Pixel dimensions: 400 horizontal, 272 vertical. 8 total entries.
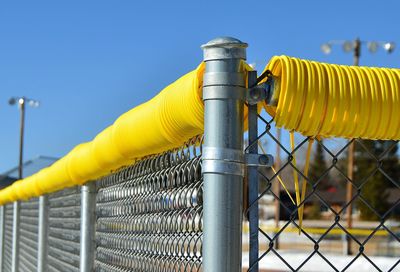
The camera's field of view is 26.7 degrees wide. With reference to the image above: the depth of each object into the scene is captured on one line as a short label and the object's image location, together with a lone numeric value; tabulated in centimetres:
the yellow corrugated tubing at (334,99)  230
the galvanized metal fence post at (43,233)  684
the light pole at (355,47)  2763
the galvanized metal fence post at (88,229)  471
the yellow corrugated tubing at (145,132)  245
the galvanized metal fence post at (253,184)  234
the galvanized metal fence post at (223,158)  227
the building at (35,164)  1244
